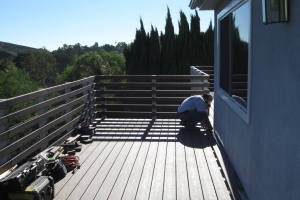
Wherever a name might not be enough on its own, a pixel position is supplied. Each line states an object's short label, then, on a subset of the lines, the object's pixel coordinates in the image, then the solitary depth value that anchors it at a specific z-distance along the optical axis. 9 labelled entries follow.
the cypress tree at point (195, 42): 12.89
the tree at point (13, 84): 22.19
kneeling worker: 4.70
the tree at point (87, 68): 20.32
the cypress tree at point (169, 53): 13.04
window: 2.73
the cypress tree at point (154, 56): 13.16
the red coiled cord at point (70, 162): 3.32
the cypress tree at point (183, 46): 12.90
